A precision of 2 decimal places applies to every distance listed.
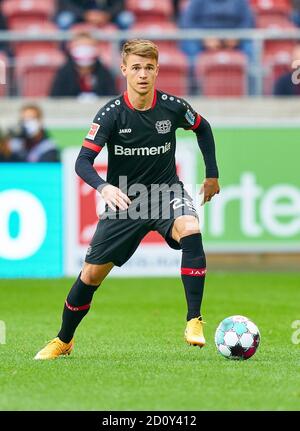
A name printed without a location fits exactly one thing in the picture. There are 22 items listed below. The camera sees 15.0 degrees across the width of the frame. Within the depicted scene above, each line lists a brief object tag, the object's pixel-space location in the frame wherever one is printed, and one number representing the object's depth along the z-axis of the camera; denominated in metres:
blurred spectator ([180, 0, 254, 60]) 16.91
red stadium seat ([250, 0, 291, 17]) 18.59
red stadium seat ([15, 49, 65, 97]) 15.94
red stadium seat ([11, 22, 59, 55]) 16.45
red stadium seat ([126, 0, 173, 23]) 18.19
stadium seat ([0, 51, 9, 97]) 15.49
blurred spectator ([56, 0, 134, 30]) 17.42
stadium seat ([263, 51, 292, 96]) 16.02
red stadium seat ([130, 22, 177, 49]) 16.59
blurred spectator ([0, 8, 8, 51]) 17.44
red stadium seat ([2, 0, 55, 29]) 17.89
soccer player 8.06
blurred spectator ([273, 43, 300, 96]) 16.19
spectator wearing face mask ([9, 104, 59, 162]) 14.85
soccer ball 8.01
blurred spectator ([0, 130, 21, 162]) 15.29
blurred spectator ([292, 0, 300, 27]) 18.90
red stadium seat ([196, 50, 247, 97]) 15.88
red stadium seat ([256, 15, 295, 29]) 18.41
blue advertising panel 14.52
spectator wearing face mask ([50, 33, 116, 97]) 15.66
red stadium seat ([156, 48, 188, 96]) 15.99
